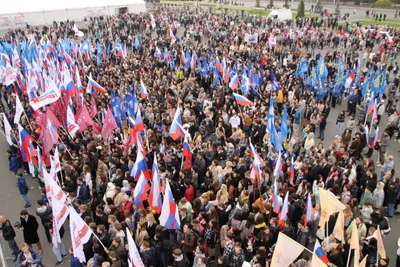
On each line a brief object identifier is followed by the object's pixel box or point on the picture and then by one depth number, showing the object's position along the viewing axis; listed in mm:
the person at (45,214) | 8516
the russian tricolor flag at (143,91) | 15398
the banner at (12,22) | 39594
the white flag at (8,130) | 11901
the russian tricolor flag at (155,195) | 8469
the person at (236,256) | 7070
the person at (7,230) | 8031
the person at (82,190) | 9547
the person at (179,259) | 6848
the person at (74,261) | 7500
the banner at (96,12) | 45094
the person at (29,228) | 8117
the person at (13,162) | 11328
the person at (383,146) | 12602
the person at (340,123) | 14688
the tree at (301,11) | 46969
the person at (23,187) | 9980
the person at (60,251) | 8575
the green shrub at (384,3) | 57000
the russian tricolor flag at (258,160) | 9555
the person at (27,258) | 7035
